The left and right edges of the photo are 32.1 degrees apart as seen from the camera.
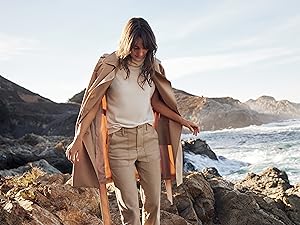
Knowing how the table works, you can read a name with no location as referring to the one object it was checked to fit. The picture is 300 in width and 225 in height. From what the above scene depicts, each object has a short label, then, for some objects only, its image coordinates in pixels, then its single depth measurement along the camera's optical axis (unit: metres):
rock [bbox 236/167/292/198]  9.92
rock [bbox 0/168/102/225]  4.00
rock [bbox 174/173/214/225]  6.13
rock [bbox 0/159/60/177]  13.47
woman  3.68
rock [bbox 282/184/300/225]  7.60
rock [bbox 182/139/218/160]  25.18
